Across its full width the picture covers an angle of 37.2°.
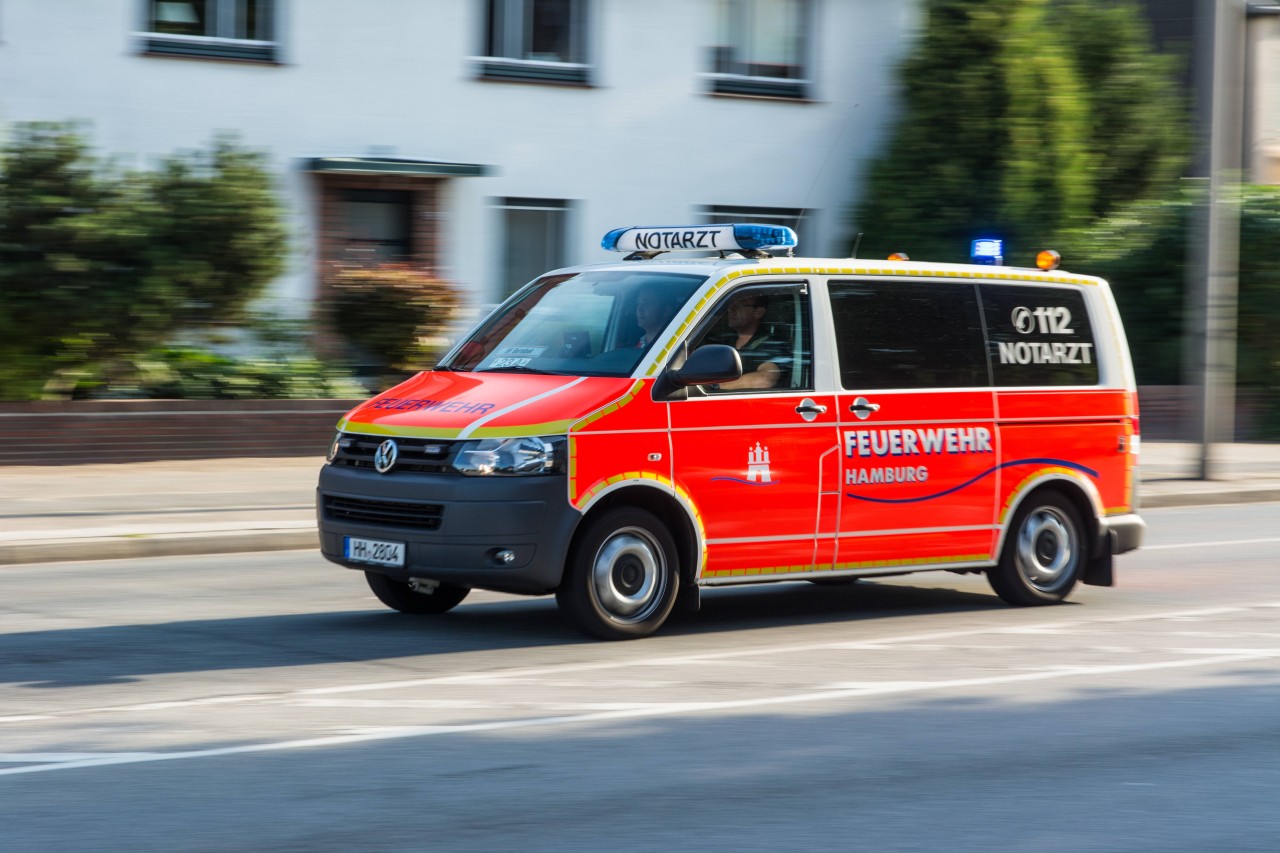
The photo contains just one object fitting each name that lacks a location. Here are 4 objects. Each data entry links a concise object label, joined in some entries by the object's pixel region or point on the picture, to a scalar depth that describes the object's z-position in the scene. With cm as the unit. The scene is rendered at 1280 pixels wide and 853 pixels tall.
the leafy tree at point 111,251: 1722
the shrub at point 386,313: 2014
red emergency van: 888
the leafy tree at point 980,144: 2469
